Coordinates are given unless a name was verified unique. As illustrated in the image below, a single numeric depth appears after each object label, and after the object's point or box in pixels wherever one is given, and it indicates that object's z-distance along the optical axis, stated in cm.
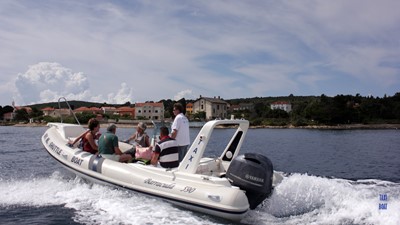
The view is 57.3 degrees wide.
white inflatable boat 627
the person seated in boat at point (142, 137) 966
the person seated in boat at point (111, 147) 870
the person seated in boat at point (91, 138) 895
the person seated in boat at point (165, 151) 766
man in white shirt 786
